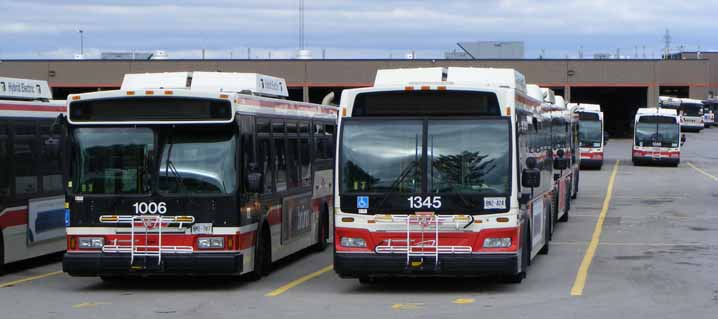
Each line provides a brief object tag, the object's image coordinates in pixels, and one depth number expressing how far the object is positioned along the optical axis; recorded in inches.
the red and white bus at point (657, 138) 2294.5
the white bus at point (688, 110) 3585.1
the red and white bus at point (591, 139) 2172.7
